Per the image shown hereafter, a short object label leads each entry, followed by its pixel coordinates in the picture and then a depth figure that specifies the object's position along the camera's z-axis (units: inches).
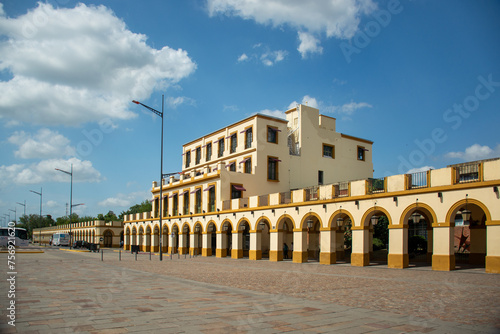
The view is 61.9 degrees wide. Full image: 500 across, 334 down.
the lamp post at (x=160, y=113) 1220.2
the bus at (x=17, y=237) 1748.3
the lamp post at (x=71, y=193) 2305.1
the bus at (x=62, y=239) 2876.5
